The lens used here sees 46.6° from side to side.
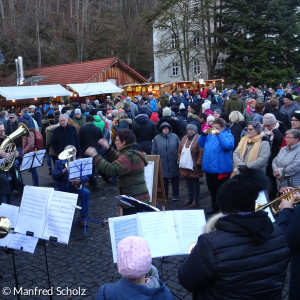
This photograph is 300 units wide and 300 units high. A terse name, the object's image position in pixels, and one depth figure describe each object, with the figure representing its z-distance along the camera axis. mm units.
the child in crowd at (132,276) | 2070
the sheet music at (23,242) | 3785
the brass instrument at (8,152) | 5591
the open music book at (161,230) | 3092
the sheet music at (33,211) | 3775
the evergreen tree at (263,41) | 28484
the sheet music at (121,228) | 3092
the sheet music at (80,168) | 5793
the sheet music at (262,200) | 3840
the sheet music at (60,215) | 3702
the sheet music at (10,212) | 3881
